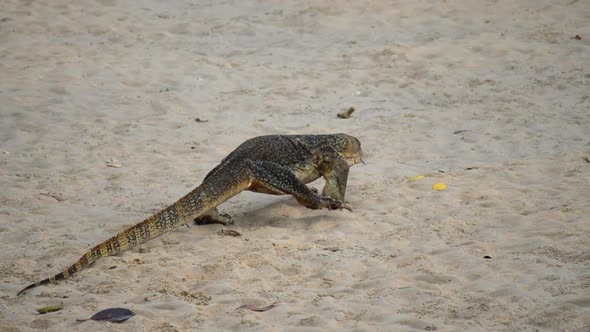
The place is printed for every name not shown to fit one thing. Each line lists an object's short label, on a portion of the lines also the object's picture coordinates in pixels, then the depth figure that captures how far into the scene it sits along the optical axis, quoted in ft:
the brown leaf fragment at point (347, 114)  55.83
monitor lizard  33.81
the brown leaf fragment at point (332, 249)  34.51
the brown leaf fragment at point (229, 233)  36.50
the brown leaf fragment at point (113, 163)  47.19
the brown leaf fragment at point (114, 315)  28.19
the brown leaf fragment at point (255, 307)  28.96
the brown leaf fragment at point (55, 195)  41.63
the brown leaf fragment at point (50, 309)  28.91
